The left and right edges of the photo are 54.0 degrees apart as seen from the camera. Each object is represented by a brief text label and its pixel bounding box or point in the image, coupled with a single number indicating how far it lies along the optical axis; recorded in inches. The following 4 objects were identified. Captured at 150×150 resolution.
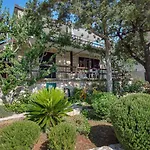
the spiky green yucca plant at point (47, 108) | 192.1
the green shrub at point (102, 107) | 226.4
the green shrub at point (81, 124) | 187.8
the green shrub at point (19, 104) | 291.6
